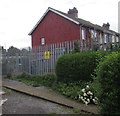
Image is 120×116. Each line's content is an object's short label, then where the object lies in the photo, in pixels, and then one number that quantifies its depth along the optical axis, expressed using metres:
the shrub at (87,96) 5.74
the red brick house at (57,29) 23.17
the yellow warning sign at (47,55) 10.48
